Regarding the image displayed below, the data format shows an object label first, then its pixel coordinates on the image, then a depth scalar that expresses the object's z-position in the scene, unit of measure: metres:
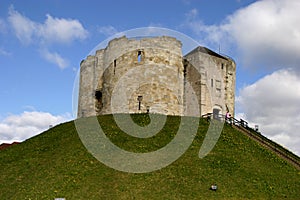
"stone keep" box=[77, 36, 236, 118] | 30.85
